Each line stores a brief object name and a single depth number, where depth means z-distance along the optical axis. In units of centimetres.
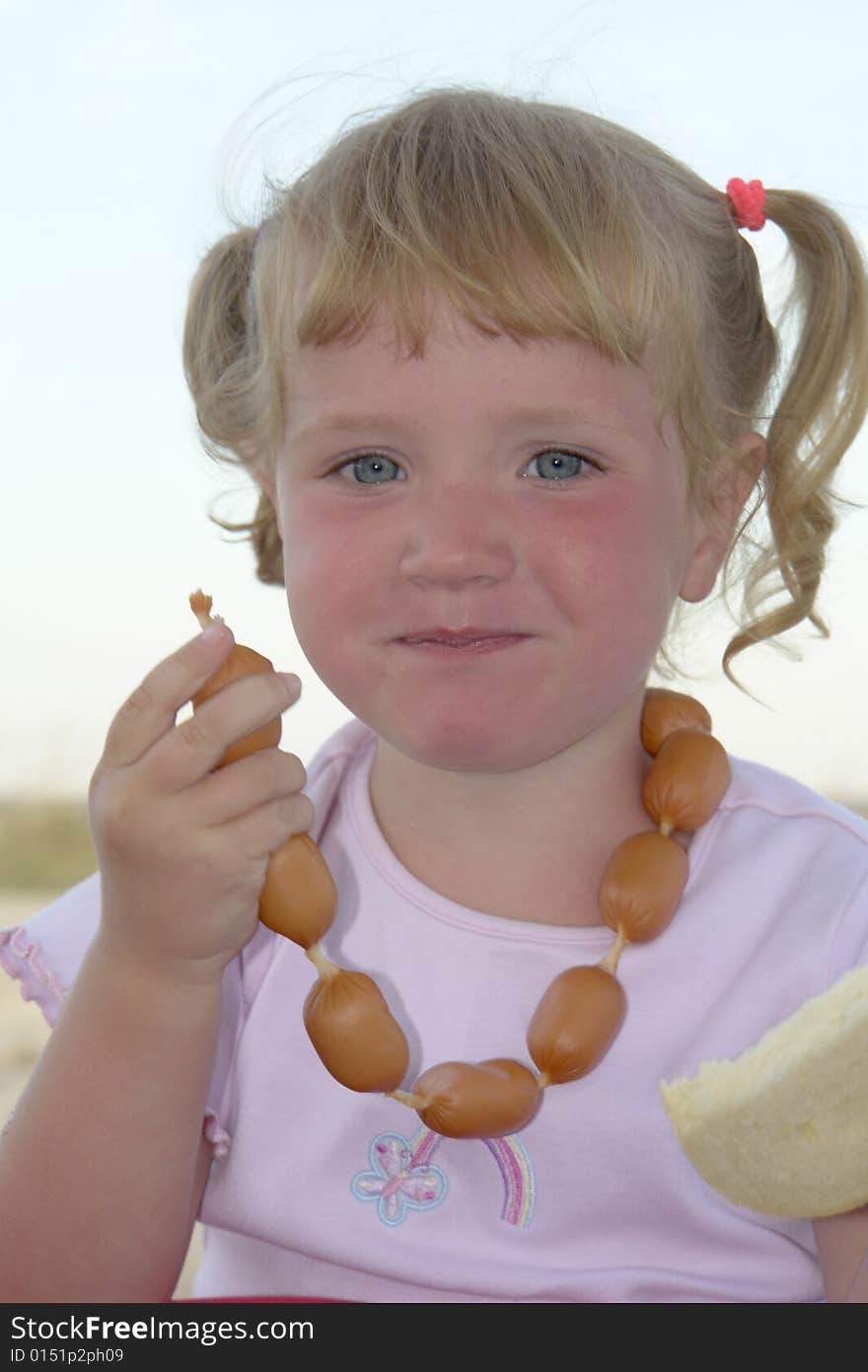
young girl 72
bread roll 67
